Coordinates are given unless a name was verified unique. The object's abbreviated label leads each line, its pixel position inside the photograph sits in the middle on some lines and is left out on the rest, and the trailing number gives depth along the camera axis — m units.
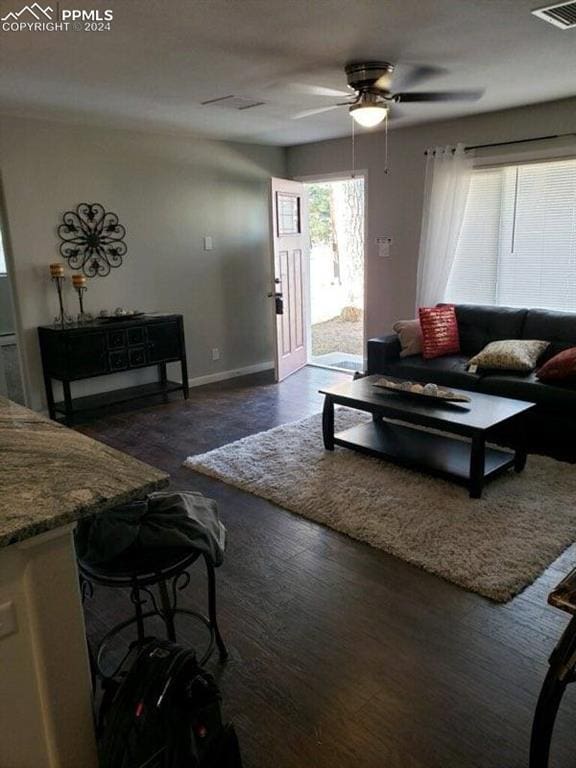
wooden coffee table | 3.07
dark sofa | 3.65
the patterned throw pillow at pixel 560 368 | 3.62
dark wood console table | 4.42
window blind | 4.43
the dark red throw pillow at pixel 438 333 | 4.54
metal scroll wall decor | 4.68
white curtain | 4.83
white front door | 5.63
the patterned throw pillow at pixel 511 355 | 3.99
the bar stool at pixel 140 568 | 1.58
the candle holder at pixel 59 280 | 4.46
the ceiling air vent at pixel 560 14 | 2.34
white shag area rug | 2.51
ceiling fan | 3.09
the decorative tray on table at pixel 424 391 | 3.39
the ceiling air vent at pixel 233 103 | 3.85
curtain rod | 4.28
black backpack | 1.25
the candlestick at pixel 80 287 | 4.60
